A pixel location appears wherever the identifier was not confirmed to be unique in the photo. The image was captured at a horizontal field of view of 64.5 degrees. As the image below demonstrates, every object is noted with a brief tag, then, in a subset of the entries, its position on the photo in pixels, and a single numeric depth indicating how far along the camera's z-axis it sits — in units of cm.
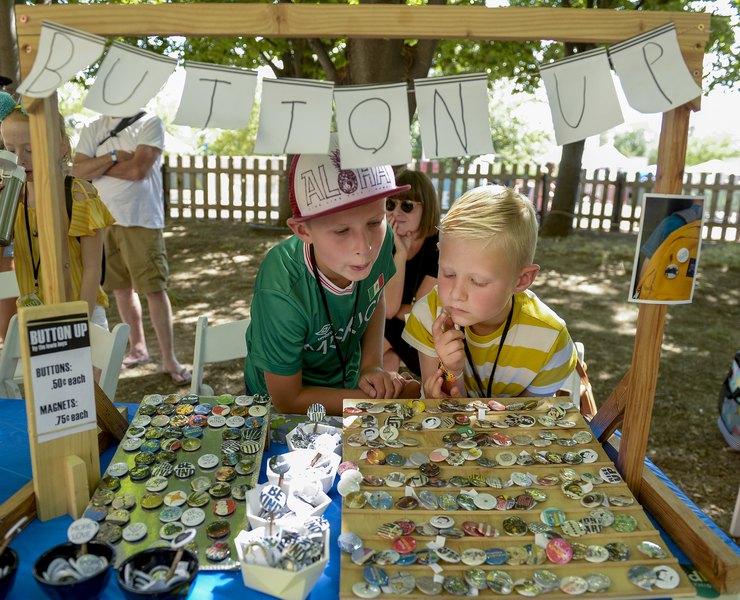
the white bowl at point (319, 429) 141
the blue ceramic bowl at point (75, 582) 88
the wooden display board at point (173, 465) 108
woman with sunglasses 310
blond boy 147
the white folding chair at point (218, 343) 215
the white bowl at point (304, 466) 121
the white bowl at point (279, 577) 97
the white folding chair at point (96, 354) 190
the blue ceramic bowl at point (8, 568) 92
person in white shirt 381
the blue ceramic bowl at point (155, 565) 90
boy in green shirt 154
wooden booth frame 113
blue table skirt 101
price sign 110
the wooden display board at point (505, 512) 99
